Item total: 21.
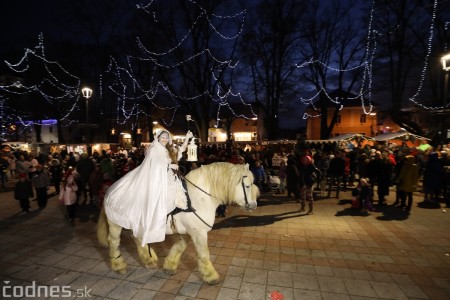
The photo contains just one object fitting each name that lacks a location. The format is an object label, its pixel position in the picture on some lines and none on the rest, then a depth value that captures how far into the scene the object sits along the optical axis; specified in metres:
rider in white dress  3.64
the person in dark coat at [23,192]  7.92
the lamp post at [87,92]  12.67
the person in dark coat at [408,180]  7.97
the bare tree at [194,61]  20.31
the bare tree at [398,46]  18.09
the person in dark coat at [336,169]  10.12
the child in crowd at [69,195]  7.14
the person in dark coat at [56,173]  10.92
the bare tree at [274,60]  22.31
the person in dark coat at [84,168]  9.93
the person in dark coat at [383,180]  8.84
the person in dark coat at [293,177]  9.23
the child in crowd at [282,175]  10.66
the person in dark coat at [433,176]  8.60
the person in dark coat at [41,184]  8.40
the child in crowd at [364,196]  8.00
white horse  3.76
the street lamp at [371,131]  36.84
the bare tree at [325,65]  23.80
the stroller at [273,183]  10.75
